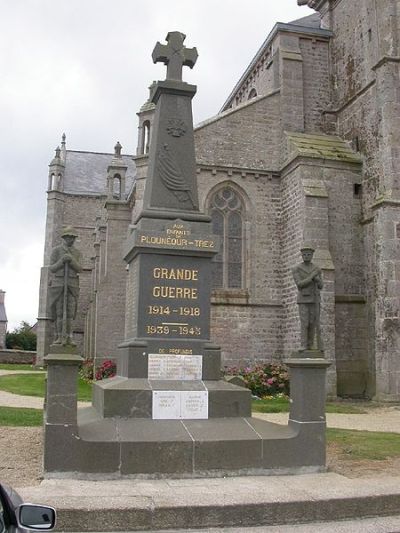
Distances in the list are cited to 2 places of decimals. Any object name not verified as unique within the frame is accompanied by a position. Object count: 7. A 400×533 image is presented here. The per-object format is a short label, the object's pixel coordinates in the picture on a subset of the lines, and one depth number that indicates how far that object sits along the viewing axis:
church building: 18.47
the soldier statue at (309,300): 7.93
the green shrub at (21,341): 61.38
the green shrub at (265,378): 18.33
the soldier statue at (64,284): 7.29
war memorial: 6.75
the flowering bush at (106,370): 22.28
